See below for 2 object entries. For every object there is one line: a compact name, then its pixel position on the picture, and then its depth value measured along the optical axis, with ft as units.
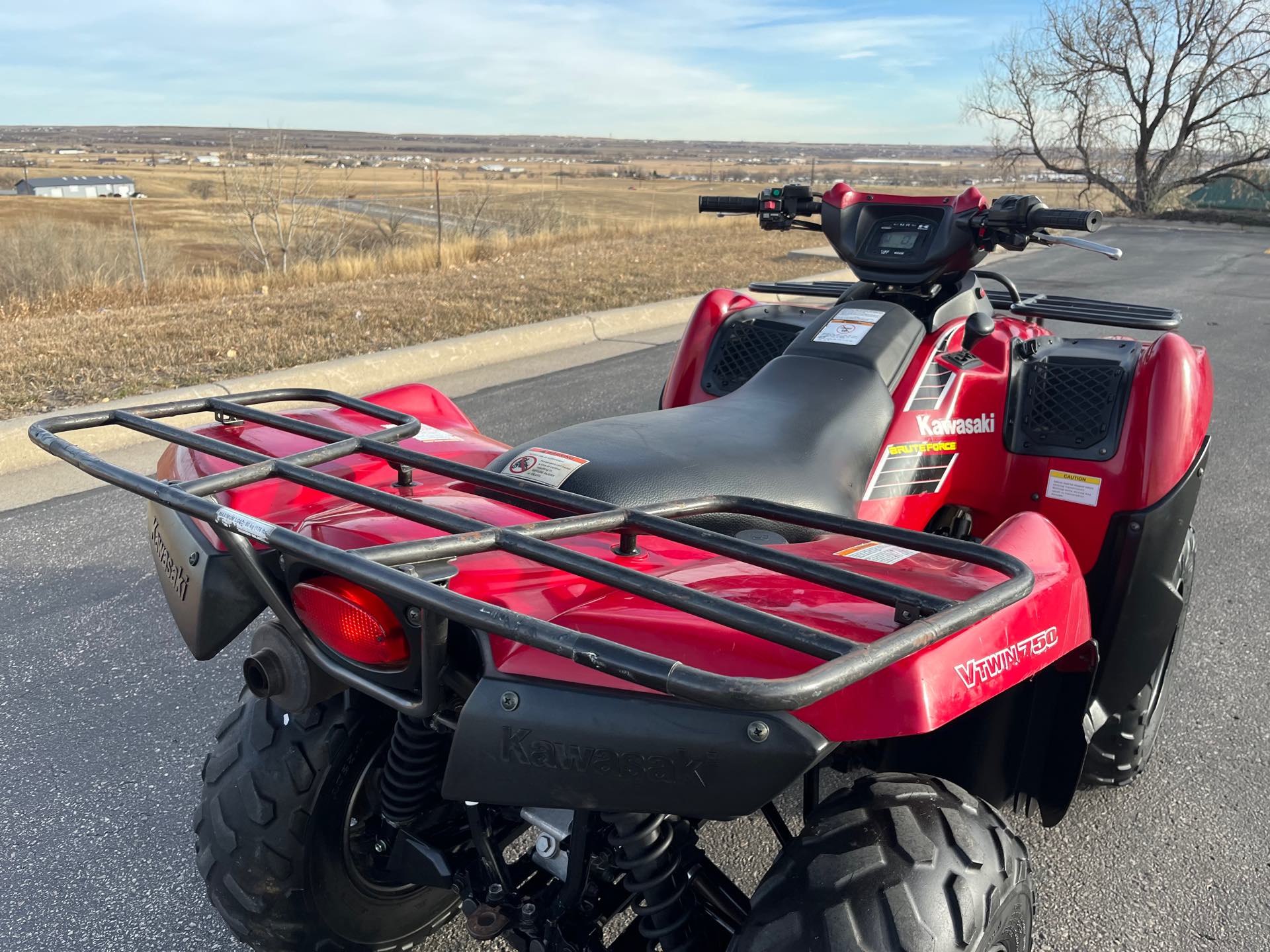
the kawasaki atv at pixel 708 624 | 4.42
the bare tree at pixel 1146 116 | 89.92
